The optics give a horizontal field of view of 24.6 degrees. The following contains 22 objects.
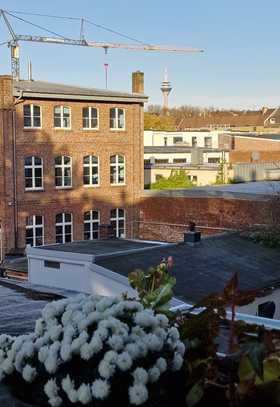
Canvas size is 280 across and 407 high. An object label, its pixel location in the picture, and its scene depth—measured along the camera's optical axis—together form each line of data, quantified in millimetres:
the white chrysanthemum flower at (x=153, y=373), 2958
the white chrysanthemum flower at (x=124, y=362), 2887
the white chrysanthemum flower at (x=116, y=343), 2947
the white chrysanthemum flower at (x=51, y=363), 3018
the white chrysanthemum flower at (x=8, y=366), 3297
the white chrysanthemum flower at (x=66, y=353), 2969
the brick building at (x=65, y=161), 34938
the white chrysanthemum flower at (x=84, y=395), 2871
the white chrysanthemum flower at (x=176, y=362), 3113
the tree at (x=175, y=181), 44147
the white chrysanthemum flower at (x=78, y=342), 2969
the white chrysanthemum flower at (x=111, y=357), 2891
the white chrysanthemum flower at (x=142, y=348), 2965
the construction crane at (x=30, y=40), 48225
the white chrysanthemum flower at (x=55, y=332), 3129
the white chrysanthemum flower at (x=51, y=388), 3004
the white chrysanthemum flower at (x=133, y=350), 2939
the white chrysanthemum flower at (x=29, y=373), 3135
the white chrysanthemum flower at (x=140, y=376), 2902
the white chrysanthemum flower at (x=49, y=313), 3320
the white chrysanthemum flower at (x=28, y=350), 3201
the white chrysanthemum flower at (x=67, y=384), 2936
